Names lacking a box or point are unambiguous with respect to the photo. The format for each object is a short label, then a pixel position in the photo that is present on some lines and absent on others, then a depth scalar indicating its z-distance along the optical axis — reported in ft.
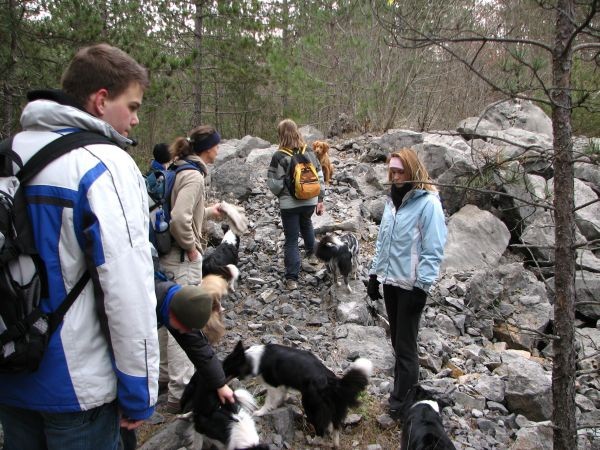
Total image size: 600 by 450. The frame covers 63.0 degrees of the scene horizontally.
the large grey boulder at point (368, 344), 17.52
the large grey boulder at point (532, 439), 13.32
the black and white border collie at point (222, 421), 10.36
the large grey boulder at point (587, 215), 31.19
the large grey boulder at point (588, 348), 19.04
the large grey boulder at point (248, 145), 43.70
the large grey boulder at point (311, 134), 47.12
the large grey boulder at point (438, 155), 35.17
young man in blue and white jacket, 5.43
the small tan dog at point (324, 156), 27.93
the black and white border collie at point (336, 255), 22.22
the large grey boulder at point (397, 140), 38.93
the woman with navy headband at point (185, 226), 12.64
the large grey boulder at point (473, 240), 28.14
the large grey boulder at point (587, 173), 37.19
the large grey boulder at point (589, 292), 24.97
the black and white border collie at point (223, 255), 19.86
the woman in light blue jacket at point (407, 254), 12.85
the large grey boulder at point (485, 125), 40.65
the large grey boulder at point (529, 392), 15.83
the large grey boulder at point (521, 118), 45.80
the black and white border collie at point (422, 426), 11.05
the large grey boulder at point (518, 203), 28.08
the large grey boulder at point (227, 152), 42.55
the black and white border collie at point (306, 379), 12.44
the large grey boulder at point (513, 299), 22.66
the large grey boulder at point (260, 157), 38.94
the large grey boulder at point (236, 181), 33.32
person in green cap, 6.90
